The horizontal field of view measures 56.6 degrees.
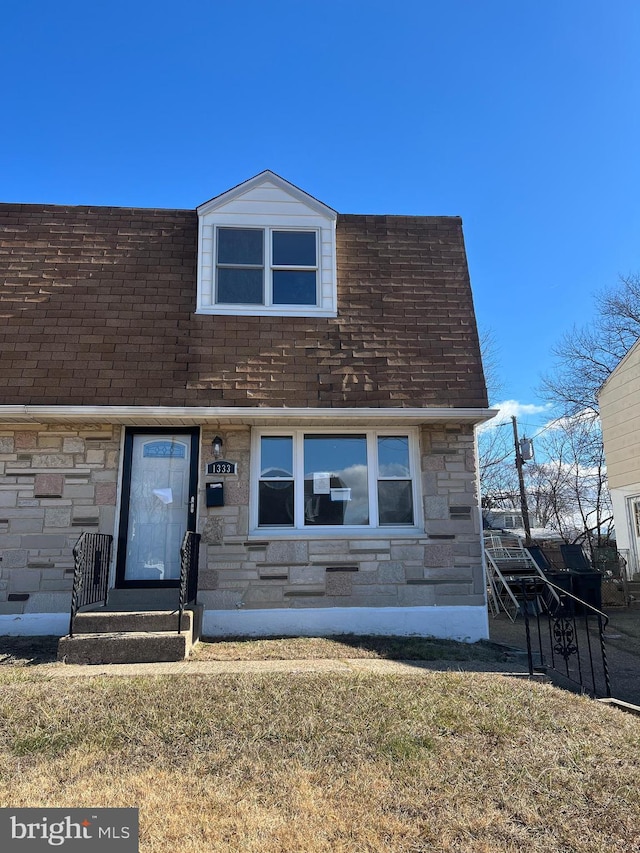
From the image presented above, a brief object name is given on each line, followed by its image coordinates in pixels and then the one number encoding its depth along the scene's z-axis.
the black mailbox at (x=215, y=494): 7.21
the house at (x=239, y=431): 7.13
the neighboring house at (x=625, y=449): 13.48
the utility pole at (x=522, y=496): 19.50
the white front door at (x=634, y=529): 13.29
